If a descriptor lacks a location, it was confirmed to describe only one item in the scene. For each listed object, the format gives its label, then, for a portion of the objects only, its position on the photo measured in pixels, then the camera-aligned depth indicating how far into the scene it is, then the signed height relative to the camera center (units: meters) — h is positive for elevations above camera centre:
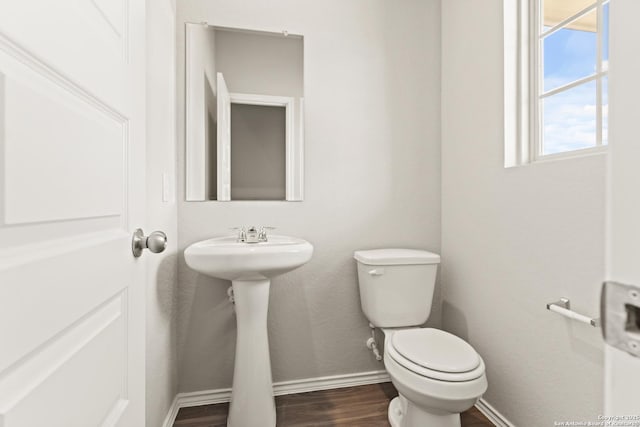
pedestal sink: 1.36 -0.63
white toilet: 1.16 -0.57
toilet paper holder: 1.06 -0.36
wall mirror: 1.67 +0.53
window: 1.20 +0.57
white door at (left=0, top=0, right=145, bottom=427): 0.36 +0.00
